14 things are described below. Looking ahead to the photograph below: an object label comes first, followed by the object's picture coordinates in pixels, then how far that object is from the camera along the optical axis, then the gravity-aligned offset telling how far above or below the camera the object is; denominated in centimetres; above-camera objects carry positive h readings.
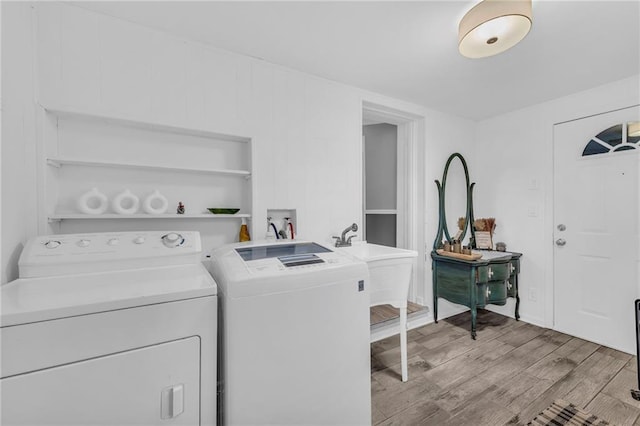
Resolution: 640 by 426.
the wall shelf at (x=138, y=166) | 138 +27
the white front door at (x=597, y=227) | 219 -16
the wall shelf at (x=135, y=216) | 136 -2
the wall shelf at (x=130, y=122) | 139 +52
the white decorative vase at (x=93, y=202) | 140 +6
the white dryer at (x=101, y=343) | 74 -39
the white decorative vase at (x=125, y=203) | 147 +6
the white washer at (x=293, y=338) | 98 -51
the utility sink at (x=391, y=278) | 169 -44
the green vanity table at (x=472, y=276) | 246 -64
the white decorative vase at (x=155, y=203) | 154 +6
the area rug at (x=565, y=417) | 148 -118
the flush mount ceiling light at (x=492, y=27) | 123 +91
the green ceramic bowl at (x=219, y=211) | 172 +1
